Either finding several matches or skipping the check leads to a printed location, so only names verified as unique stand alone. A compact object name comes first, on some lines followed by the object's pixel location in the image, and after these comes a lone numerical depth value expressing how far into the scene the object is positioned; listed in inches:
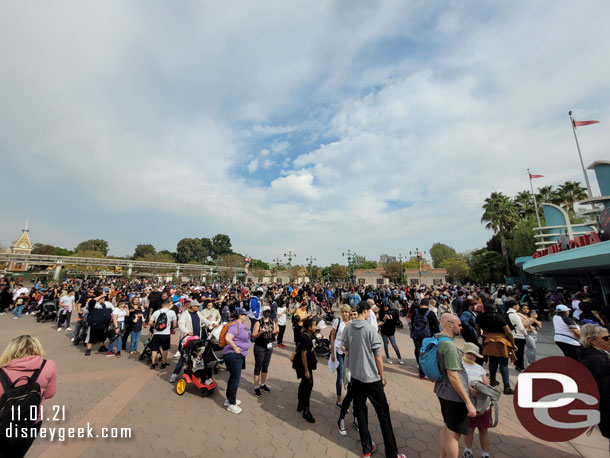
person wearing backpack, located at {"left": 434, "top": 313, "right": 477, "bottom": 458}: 105.8
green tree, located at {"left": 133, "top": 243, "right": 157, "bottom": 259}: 3154.5
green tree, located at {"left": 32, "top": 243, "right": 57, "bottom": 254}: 2610.7
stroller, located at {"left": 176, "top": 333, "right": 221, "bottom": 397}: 200.1
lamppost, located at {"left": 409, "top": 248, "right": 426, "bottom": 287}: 1321.6
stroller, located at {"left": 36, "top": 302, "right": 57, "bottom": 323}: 495.8
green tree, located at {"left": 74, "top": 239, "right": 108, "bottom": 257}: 2775.6
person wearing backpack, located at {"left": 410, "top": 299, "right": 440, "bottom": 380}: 228.5
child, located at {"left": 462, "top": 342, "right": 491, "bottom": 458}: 119.8
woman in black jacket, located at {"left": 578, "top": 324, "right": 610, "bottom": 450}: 106.7
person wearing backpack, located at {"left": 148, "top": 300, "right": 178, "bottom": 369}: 251.1
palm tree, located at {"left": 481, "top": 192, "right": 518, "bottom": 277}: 1266.0
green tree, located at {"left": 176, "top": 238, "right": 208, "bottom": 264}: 3686.0
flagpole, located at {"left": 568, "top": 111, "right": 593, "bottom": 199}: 634.2
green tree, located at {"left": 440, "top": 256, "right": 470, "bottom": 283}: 2276.1
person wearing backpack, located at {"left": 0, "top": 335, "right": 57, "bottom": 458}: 91.8
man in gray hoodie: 123.4
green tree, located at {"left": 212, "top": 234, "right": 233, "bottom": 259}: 4163.4
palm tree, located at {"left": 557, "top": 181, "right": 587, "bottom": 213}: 1182.3
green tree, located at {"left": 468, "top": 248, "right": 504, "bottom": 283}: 1325.0
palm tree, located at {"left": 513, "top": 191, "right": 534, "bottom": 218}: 1356.7
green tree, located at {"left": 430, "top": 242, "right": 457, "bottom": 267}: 3590.1
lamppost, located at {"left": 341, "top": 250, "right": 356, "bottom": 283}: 1408.7
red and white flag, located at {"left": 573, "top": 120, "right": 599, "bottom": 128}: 671.5
